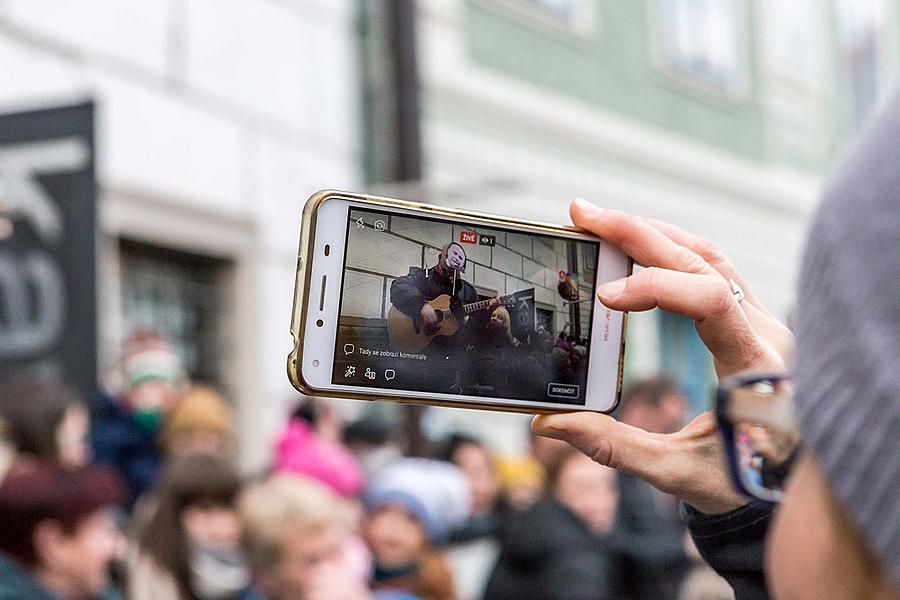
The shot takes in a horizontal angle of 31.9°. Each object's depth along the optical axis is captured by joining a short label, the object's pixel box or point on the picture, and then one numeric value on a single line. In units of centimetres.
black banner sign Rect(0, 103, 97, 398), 444
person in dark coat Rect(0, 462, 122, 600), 354
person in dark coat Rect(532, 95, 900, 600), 91
